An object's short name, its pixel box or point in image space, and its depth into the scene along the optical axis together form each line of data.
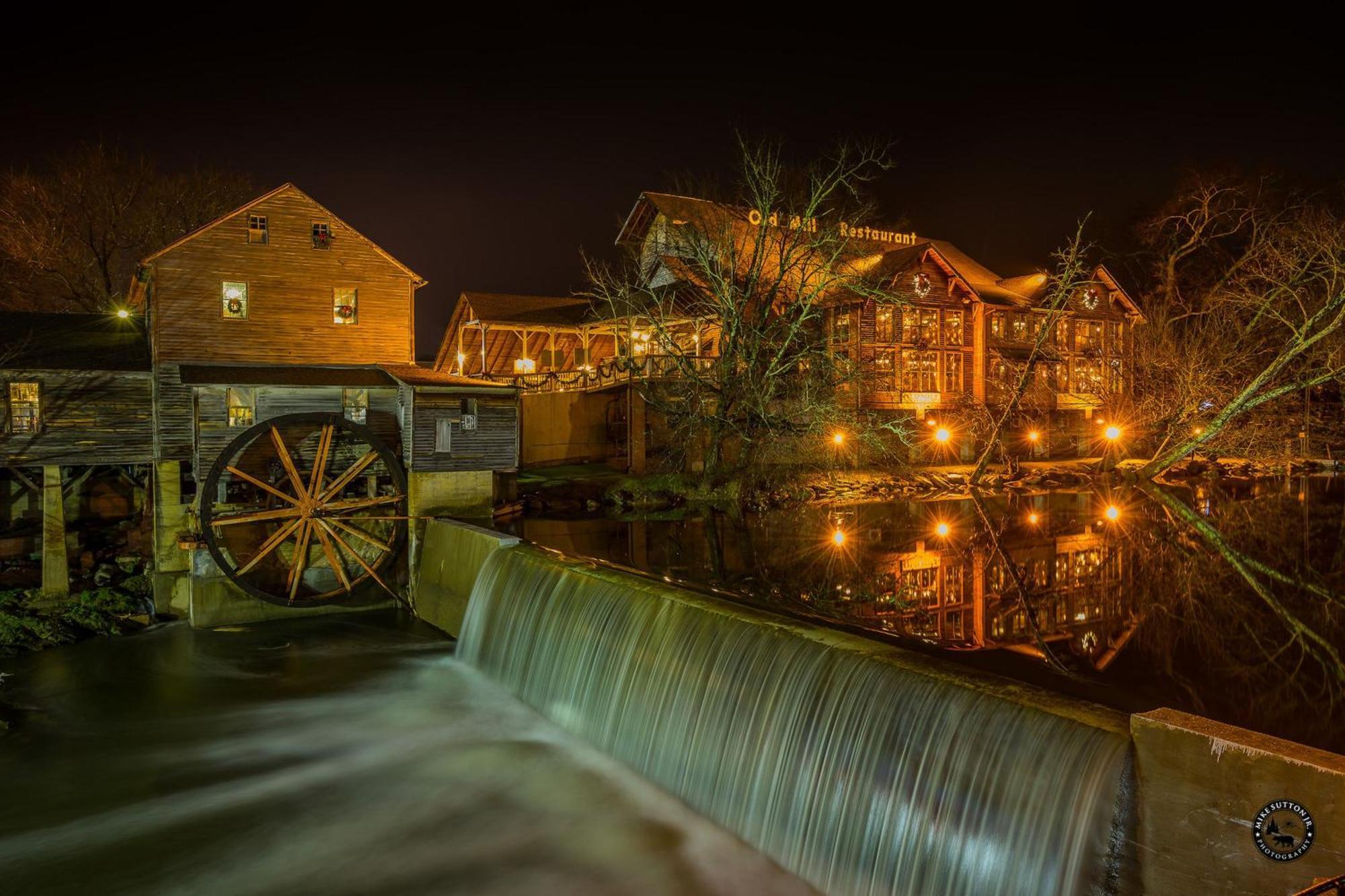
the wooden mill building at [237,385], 18.36
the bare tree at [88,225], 32.06
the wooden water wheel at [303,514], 17.42
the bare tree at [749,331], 26.48
